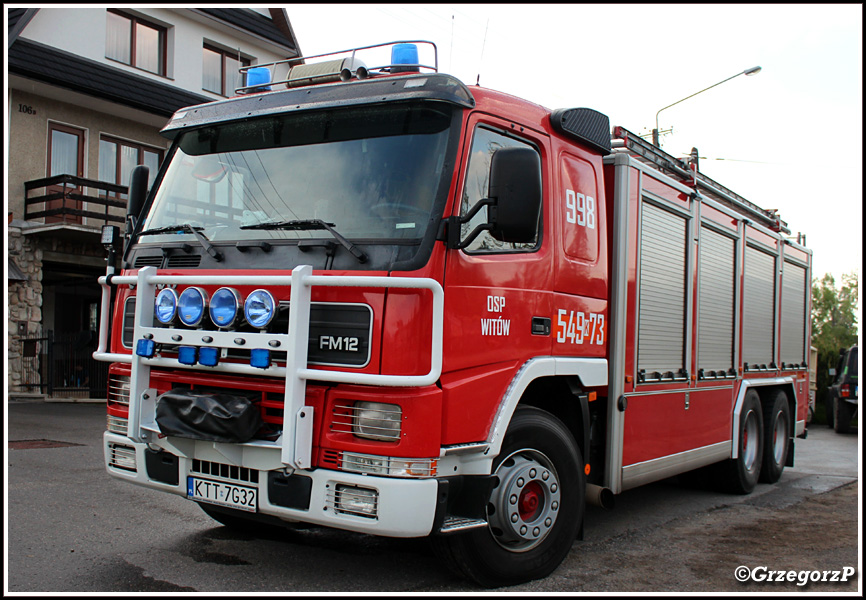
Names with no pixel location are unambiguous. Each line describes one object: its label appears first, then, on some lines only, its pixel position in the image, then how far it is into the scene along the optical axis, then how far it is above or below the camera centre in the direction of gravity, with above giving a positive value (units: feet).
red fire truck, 12.87 +0.20
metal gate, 52.19 -3.39
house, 52.31 +12.72
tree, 114.32 +6.38
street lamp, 45.93 +15.84
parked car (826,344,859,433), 52.65 -3.55
